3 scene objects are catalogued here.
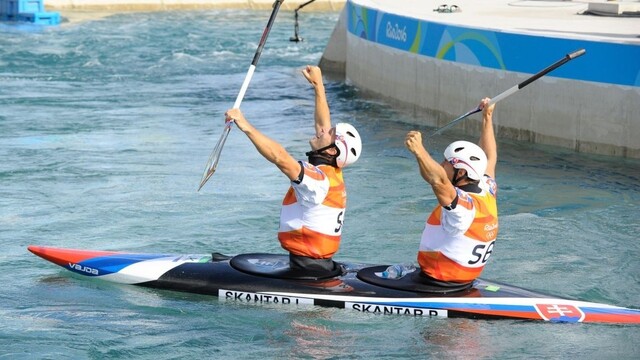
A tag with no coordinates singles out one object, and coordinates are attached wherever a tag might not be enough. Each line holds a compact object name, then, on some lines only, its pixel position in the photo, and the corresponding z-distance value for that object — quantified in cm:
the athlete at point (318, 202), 1683
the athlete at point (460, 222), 1591
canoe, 1680
